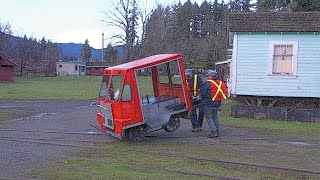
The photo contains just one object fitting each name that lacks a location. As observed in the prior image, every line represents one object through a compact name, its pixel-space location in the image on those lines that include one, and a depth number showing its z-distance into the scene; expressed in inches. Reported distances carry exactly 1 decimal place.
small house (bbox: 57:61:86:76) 3873.0
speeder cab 470.0
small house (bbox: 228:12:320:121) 752.3
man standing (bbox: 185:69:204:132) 528.1
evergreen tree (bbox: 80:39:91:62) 5380.9
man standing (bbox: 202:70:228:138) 512.1
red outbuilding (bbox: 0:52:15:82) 2363.4
